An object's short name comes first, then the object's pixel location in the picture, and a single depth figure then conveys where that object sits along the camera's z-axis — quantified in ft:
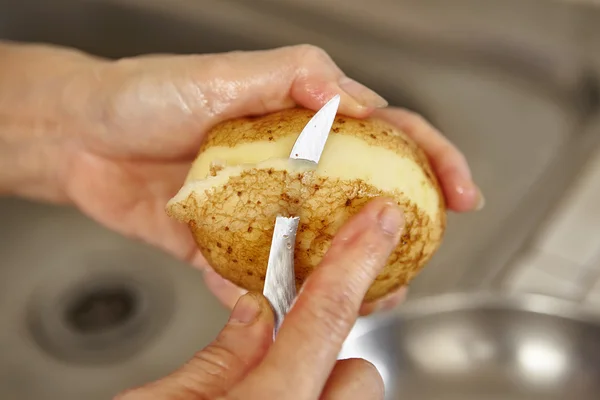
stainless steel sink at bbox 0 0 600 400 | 1.45
